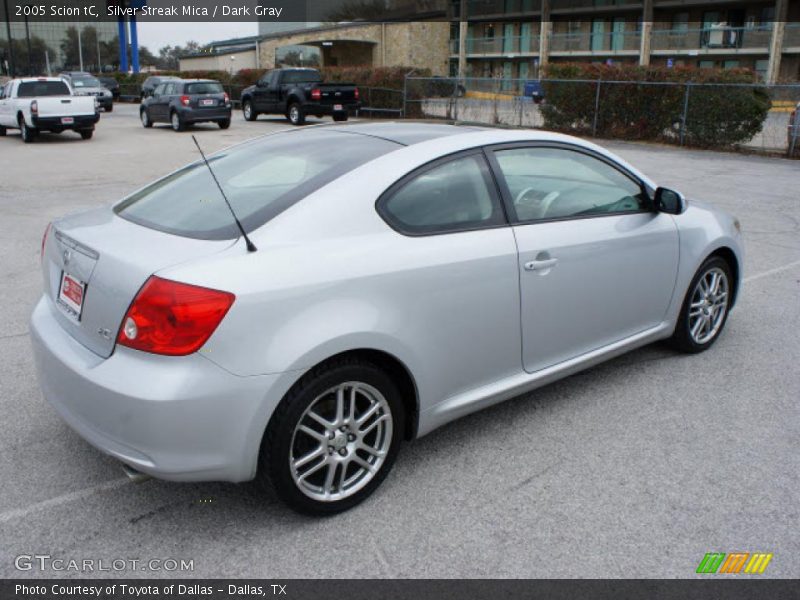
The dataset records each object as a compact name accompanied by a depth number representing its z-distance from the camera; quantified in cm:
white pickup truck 1966
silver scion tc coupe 262
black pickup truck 2491
